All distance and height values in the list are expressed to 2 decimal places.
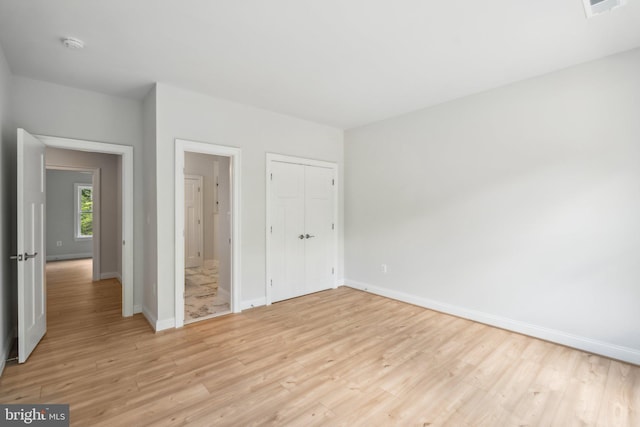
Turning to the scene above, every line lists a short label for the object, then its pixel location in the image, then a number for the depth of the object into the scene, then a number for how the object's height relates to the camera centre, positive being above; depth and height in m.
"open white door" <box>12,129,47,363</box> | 2.58 -0.30
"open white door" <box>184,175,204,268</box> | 6.74 -0.23
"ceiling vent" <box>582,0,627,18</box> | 1.97 +1.39
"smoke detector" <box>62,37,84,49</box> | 2.44 +1.41
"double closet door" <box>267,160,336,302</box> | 4.32 -0.28
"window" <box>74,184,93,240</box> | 8.21 +0.01
